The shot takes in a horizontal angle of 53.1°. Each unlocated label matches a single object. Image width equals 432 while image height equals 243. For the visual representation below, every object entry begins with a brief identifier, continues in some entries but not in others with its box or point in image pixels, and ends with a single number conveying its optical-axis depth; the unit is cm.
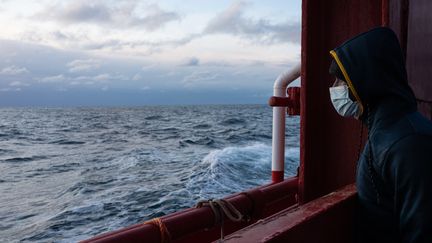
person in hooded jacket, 166
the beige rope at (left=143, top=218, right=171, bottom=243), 247
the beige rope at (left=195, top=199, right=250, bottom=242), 273
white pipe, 455
